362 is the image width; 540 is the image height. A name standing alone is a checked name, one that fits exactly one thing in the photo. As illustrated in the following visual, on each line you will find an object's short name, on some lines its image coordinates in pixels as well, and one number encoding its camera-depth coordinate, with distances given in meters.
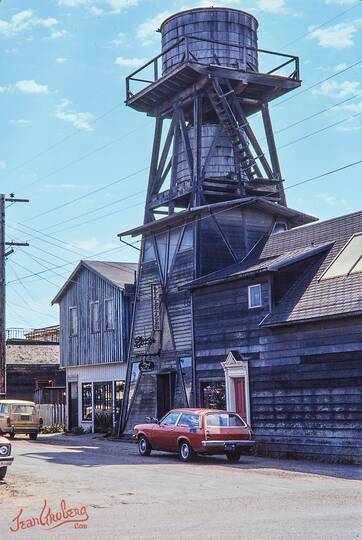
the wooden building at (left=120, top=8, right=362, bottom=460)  24.08
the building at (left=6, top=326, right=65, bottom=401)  50.47
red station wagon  22.52
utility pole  37.25
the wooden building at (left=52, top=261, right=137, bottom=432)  38.26
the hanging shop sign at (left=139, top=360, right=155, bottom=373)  34.12
